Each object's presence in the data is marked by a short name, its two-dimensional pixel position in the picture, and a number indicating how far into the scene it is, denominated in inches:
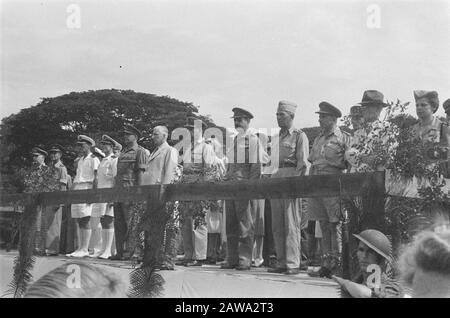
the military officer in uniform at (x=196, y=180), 215.9
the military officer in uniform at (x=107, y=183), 301.6
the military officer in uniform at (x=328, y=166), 201.6
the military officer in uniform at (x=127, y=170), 258.7
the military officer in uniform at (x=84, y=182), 295.0
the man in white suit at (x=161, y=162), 275.3
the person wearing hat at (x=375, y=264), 148.6
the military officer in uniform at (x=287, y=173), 209.0
